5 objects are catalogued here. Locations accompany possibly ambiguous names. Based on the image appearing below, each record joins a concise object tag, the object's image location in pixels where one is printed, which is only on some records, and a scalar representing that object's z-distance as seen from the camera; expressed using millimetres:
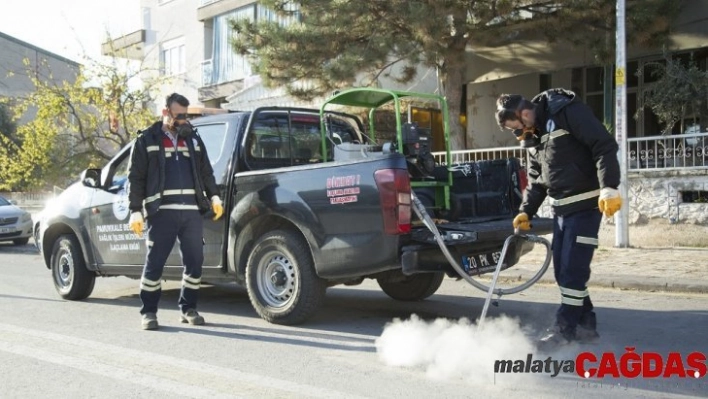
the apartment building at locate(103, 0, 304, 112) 22484
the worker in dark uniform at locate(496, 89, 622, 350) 4699
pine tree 11789
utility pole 10305
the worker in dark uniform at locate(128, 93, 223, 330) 5820
